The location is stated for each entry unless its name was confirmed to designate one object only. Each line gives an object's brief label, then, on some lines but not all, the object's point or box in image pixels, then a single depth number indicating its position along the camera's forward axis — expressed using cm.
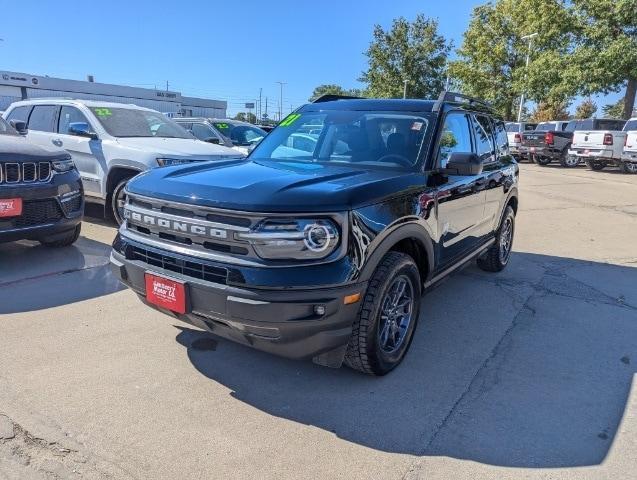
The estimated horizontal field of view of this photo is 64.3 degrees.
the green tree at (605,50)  2211
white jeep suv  678
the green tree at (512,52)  2639
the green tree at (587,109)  5660
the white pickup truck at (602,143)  1877
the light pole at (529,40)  2838
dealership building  5375
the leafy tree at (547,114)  4745
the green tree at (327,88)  7918
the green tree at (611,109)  5212
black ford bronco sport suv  270
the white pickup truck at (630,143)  1777
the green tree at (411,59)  4156
